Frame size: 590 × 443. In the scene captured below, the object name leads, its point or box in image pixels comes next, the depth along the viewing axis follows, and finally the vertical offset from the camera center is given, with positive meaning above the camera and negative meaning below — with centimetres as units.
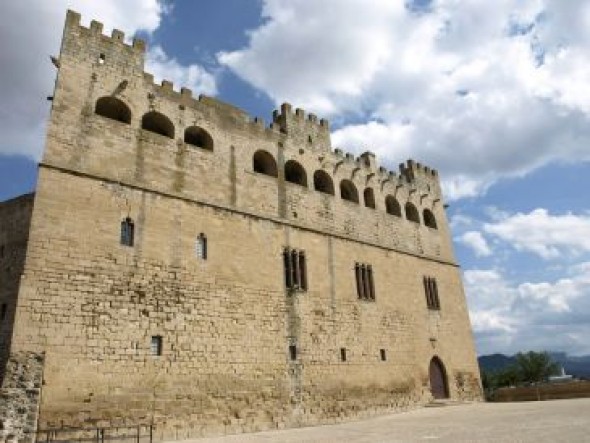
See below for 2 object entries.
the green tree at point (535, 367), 5184 +141
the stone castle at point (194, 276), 1146 +347
